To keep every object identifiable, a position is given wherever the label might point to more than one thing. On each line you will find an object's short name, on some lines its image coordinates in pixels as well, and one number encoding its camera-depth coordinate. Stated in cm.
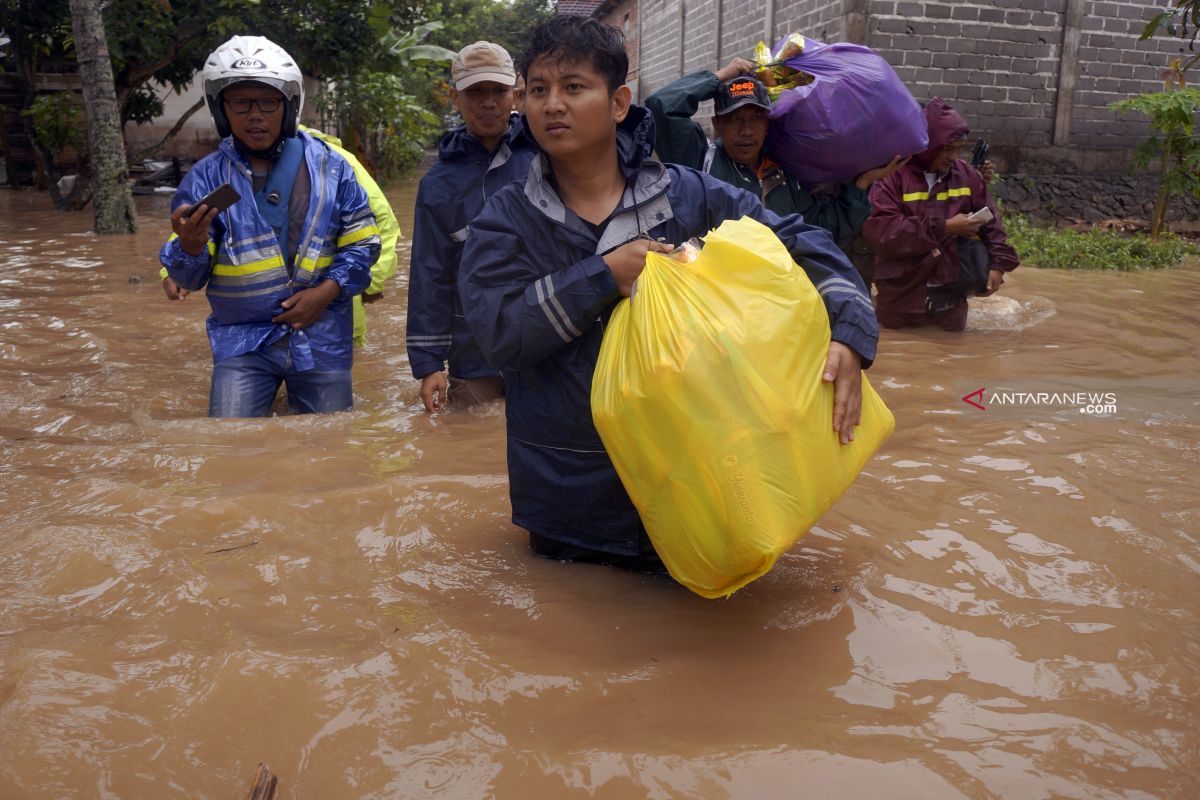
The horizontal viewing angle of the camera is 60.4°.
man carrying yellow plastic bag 232
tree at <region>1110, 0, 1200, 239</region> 934
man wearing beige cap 405
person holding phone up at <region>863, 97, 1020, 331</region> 591
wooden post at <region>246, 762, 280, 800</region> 172
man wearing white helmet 376
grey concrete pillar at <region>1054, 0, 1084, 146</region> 1086
